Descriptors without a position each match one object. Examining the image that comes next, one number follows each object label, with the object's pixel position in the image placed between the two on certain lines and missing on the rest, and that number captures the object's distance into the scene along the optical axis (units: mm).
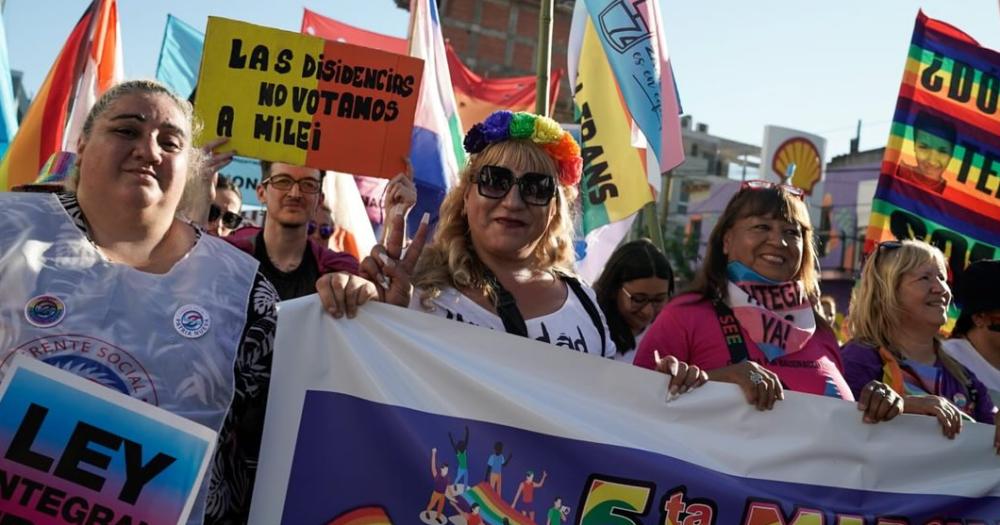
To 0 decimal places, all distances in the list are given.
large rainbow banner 5457
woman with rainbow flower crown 2680
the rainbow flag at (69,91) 5535
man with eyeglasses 3633
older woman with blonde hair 3430
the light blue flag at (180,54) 9242
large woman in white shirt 2027
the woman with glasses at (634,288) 4418
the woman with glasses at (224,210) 5363
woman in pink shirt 2922
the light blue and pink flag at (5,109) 6074
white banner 2465
